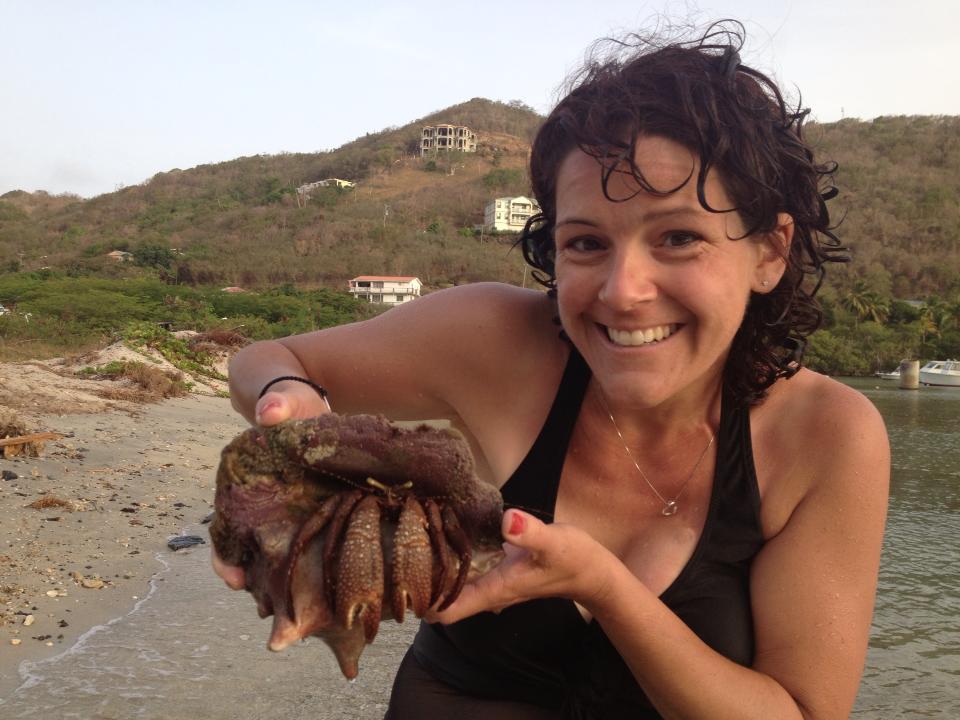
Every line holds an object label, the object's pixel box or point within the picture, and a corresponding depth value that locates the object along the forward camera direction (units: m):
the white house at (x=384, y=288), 51.31
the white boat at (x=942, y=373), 41.19
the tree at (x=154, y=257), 52.53
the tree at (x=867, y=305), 50.47
